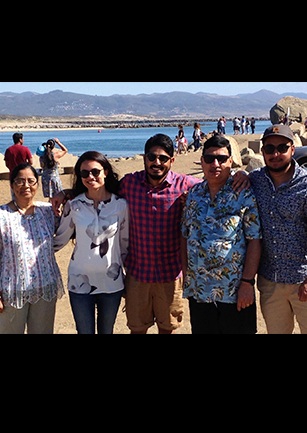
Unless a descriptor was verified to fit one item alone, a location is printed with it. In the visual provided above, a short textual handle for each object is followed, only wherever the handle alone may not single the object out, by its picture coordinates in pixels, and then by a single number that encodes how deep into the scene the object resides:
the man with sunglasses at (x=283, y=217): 3.33
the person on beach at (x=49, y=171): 9.13
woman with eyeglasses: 3.43
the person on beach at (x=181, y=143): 24.88
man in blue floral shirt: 3.33
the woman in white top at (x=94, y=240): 3.56
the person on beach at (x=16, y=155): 8.51
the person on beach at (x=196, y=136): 25.31
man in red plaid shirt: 3.66
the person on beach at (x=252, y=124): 41.65
